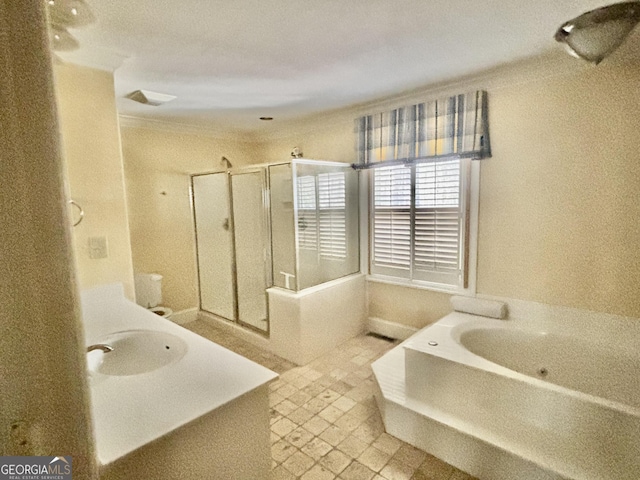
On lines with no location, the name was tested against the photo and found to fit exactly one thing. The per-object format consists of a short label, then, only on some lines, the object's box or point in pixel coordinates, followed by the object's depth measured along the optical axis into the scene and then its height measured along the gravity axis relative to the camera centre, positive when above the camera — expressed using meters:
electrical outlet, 2.04 -0.23
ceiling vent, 2.65 +0.93
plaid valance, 2.61 +0.63
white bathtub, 1.53 -1.12
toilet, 3.42 -0.86
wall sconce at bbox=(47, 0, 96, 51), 1.46 +0.91
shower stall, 3.18 -0.28
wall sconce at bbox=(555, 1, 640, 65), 1.33 +0.70
